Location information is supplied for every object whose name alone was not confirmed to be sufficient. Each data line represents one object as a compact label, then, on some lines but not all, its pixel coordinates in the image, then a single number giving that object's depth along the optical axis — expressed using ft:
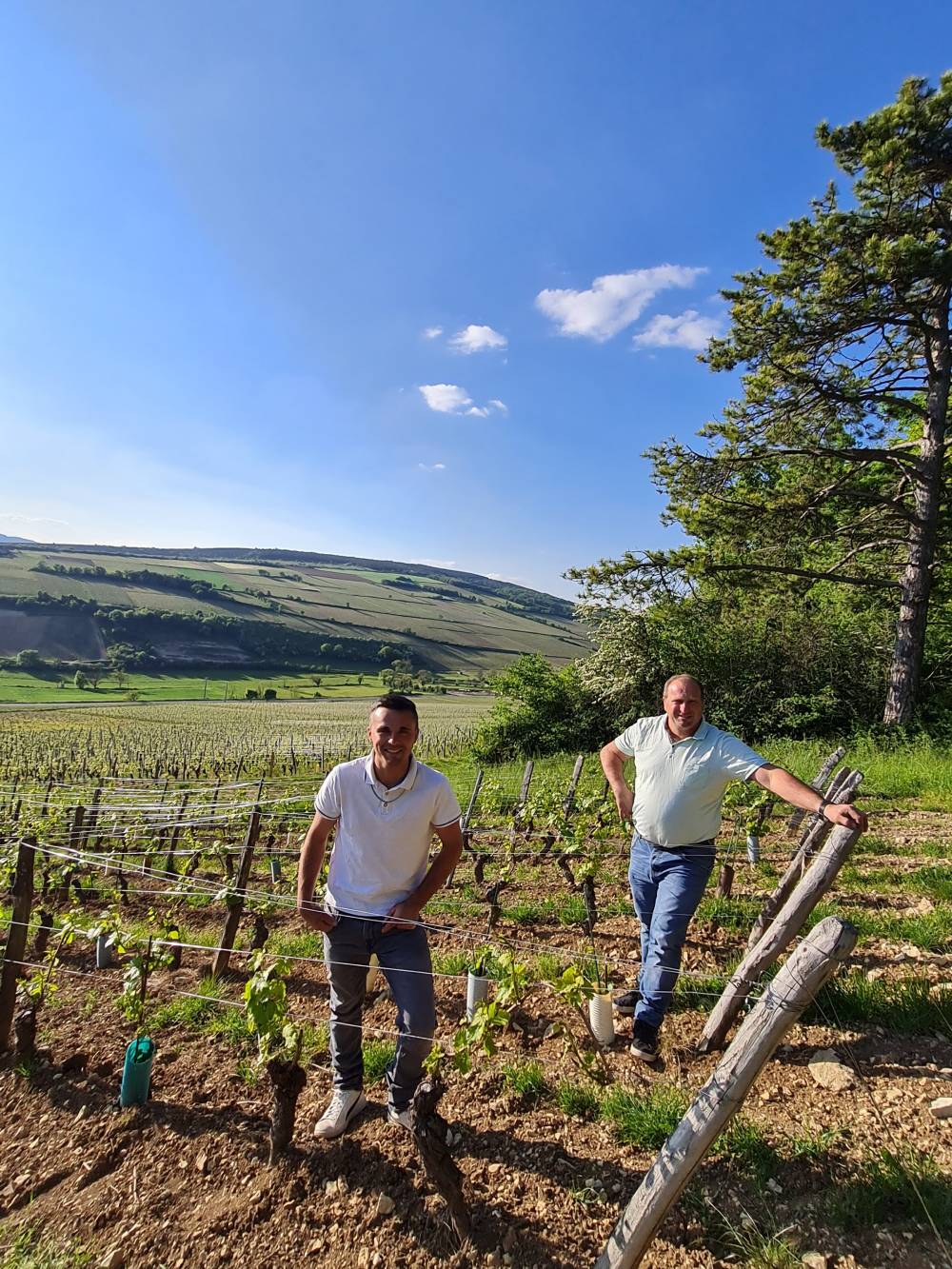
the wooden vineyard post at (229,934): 16.35
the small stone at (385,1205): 8.43
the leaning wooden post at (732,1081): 6.66
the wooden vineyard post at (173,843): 30.53
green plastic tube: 11.05
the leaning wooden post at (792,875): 11.78
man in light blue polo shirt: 10.87
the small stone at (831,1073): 9.77
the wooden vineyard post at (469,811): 27.90
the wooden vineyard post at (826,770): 17.52
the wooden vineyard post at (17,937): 13.37
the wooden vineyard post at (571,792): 26.98
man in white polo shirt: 9.53
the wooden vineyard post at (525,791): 28.09
